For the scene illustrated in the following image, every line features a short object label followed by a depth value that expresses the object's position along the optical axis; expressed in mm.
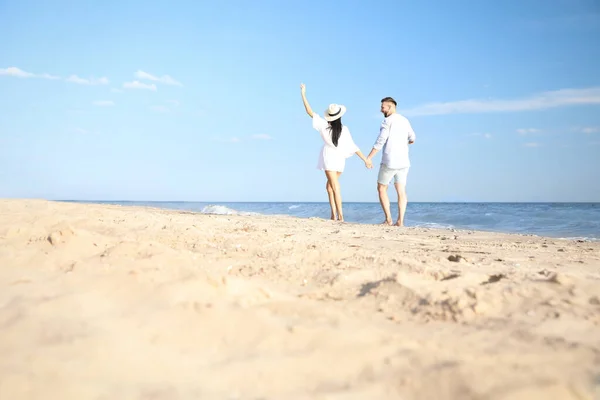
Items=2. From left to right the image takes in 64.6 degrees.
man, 7617
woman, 7828
